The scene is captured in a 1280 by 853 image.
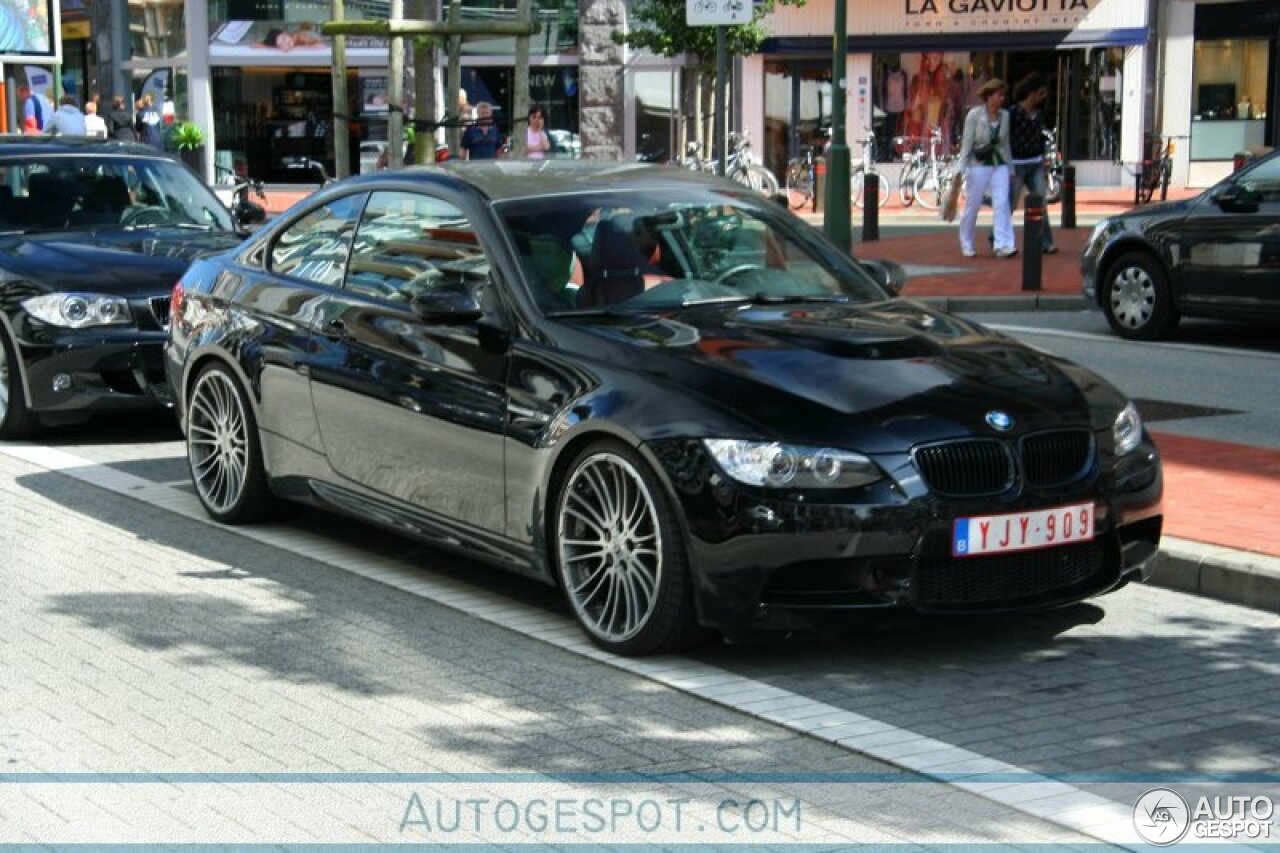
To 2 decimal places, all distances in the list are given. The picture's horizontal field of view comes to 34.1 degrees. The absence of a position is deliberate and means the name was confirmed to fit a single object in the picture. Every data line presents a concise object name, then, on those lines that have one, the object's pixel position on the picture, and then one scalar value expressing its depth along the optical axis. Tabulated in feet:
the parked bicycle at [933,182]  106.42
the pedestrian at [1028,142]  68.39
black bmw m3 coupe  20.31
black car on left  36.01
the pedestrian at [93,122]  100.63
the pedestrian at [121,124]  112.16
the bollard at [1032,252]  58.90
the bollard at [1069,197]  75.44
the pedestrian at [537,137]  92.87
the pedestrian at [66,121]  87.51
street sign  51.08
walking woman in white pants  67.82
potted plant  126.21
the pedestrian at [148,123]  117.80
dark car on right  47.11
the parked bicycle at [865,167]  118.73
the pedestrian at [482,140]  77.46
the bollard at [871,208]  78.89
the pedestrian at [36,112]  91.61
